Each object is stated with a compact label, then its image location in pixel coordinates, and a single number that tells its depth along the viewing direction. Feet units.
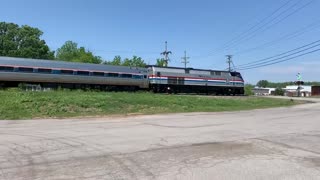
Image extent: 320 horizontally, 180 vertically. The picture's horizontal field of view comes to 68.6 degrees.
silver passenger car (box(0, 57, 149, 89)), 70.86
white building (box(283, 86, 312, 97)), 221.52
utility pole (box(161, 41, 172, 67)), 168.38
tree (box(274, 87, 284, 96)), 226.24
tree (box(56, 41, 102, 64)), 185.84
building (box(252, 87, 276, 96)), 278.37
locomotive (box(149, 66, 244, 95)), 92.46
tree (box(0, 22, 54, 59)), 175.78
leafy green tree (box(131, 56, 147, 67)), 212.39
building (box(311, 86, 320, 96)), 206.86
